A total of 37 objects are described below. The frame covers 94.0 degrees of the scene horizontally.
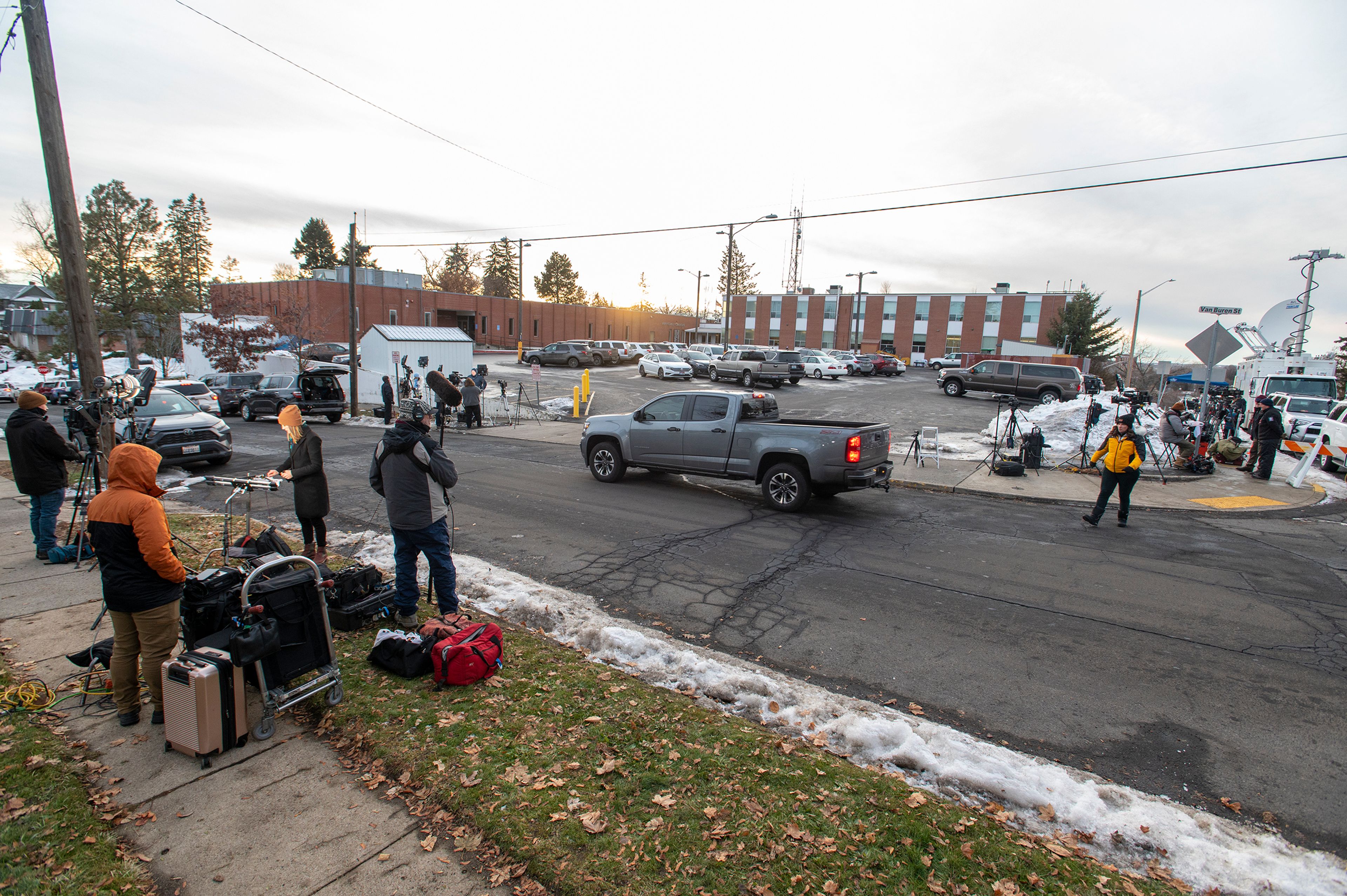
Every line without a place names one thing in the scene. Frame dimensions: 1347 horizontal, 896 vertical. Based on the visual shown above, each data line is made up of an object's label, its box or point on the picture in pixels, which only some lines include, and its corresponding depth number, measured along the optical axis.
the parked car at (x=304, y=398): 22.20
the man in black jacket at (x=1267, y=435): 13.14
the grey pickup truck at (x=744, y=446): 9.55
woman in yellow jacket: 9.19
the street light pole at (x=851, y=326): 67.79
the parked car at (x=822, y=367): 38.47
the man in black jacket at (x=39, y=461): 6.65
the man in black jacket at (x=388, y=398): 21.22
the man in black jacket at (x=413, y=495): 5.09
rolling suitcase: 3.48
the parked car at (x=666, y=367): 35.97
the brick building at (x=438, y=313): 50.75
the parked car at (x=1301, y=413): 16.47
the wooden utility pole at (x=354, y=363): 23.03
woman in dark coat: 6.33
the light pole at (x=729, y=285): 28.71
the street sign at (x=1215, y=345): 12.24
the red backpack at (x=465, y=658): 4.38
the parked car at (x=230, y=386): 25.16
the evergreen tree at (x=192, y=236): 64.69
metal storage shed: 27.30
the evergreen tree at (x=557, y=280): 93.56
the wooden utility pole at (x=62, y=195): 7.12
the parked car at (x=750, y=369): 32.94
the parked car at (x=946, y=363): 52.78
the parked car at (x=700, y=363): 37.59
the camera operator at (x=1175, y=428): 13.37
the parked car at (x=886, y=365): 43.75
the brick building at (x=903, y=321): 63.16
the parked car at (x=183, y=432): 12.74
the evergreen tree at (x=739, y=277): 101.62
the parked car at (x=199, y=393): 22.44
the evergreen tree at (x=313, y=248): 81.69
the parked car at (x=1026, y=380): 27.00
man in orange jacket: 3.55
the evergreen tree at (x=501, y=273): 90.19
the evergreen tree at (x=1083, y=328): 57.12
